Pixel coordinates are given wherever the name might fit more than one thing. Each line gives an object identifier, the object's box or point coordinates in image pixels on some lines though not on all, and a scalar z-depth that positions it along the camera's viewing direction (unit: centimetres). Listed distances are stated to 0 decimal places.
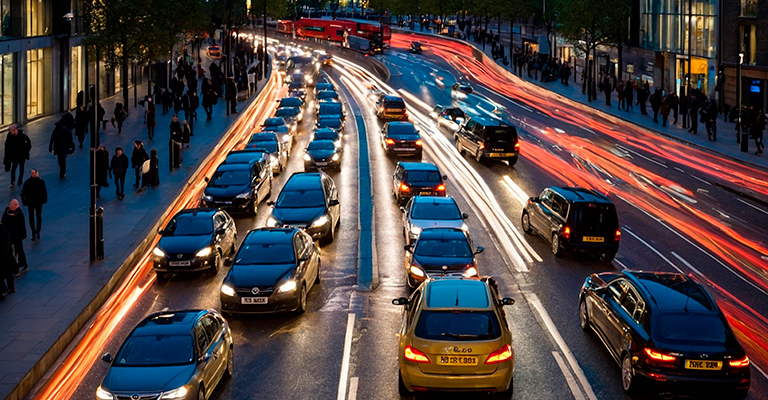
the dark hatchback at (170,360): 1235
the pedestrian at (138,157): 2967
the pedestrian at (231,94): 5228
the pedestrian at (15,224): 1973
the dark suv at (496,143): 3709
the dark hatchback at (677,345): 1310
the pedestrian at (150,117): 3950
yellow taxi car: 1295
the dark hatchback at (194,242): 2062
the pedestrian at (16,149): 2791
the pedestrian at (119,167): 2772
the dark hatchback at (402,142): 3981
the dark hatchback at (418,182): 2900
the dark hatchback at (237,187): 2706
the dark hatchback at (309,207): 2381
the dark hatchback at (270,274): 1753
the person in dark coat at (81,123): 3684
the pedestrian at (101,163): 2792
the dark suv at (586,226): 2241
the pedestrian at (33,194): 2234
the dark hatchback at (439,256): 1898
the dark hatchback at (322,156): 3569
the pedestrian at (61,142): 2966
